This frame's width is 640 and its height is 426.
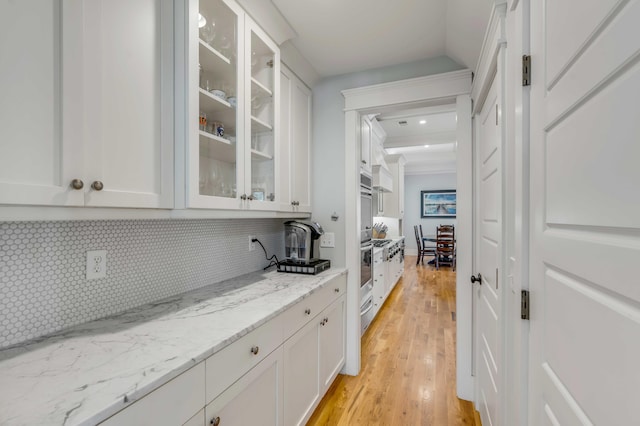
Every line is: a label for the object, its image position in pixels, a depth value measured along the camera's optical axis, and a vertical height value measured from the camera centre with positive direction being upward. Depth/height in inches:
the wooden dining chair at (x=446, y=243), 278.2 -28.2
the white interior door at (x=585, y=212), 19.3 +0.1
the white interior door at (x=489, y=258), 54.2 -10.0
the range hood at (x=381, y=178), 185.3 +24.6
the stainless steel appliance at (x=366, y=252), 109.5 -14.9
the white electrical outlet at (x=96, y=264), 45.3 -7.9
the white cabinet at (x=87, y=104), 30.0 +13.5
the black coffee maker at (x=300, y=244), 86.0 -9.3
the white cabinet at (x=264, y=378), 33.0 -25.7
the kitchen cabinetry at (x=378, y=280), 141.0 -33.5
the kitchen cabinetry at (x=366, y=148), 113.1 +28.3
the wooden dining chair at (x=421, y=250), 300.6 -38.1
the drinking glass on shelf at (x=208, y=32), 53.0 +34.0
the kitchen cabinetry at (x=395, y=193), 248.2 +18.4
